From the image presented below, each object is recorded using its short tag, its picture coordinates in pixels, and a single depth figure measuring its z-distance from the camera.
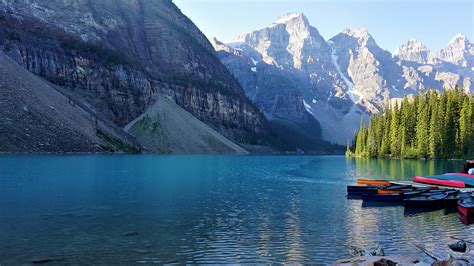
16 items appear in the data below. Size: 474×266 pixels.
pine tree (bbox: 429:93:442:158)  131.50
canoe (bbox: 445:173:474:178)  58.88
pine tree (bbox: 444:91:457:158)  130.62
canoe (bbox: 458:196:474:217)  38.28
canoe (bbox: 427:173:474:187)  55.72
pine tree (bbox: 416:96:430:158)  137.99
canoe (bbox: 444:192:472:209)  44.84
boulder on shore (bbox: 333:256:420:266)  20.81
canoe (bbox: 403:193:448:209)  43.91
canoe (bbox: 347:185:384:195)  53.42
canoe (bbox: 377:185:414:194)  51.66
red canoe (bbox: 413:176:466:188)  55.25
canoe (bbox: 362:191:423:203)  48.54
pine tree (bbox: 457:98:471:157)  122.56
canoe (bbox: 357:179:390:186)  58.92
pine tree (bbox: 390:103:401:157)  156.38
